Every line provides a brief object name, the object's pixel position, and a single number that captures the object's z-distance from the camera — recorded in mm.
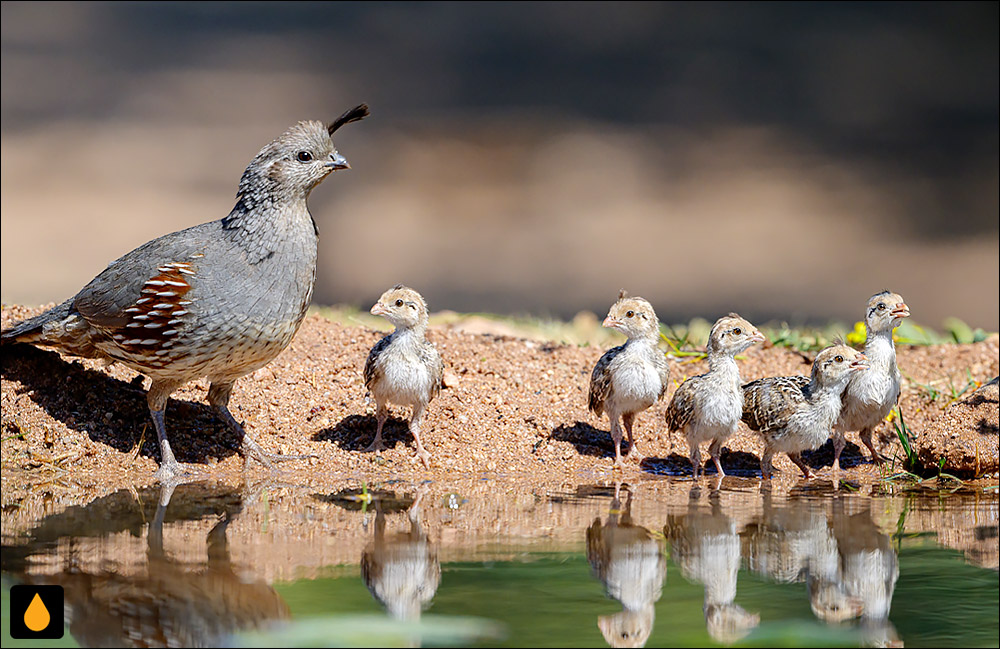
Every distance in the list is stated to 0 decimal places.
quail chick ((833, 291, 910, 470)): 11852
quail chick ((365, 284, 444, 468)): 11531
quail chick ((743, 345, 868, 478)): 11437
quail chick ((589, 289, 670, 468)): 11656
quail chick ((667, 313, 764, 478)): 11297
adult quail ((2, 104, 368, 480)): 10437
